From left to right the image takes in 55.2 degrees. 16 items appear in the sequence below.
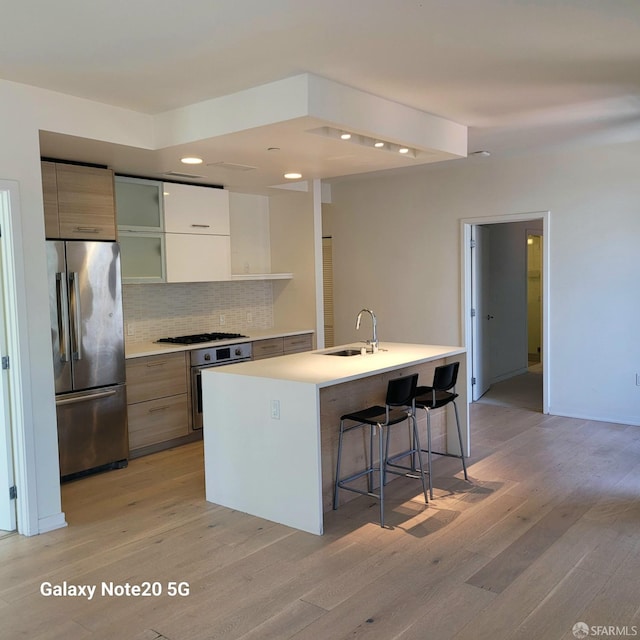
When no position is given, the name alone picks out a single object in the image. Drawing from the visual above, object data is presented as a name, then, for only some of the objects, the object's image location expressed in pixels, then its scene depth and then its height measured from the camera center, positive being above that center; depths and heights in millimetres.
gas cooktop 5600 -576
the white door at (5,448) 3553 -982
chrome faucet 4699 -553
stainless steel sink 4711 -610
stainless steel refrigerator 4332 -536
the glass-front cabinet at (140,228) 5170 +429
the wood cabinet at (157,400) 4973 -1021
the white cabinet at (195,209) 5441 +626
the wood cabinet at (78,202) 4285 +570
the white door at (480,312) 6820 -482
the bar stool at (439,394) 4129 -847
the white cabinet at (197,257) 5465 +185
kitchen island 3512 -935
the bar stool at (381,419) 3730 -917
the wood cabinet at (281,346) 6027 -724
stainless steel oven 5406 -774
